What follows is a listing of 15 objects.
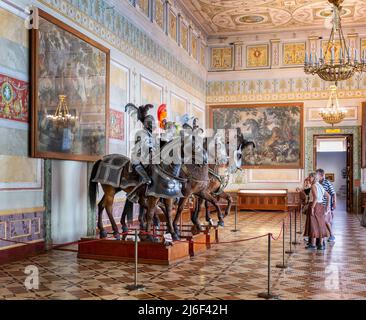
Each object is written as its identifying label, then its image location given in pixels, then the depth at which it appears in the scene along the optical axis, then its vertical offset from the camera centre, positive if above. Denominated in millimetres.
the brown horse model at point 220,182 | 12143 -471
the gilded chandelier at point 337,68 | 13781 +2877
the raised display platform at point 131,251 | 8932 -1711
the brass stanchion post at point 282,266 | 8727 -1901
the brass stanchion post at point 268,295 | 6500 -1830
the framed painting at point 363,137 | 21922 +1256
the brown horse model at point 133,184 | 9281 -394
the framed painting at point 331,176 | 35312 -913
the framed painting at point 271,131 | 23156 +1669
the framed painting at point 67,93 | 9805 +1674
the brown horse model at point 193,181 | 10248 -370
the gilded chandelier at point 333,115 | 20797 +2205
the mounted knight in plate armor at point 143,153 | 9422 +228
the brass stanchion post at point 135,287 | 6879 -1806
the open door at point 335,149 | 33906 +1109
